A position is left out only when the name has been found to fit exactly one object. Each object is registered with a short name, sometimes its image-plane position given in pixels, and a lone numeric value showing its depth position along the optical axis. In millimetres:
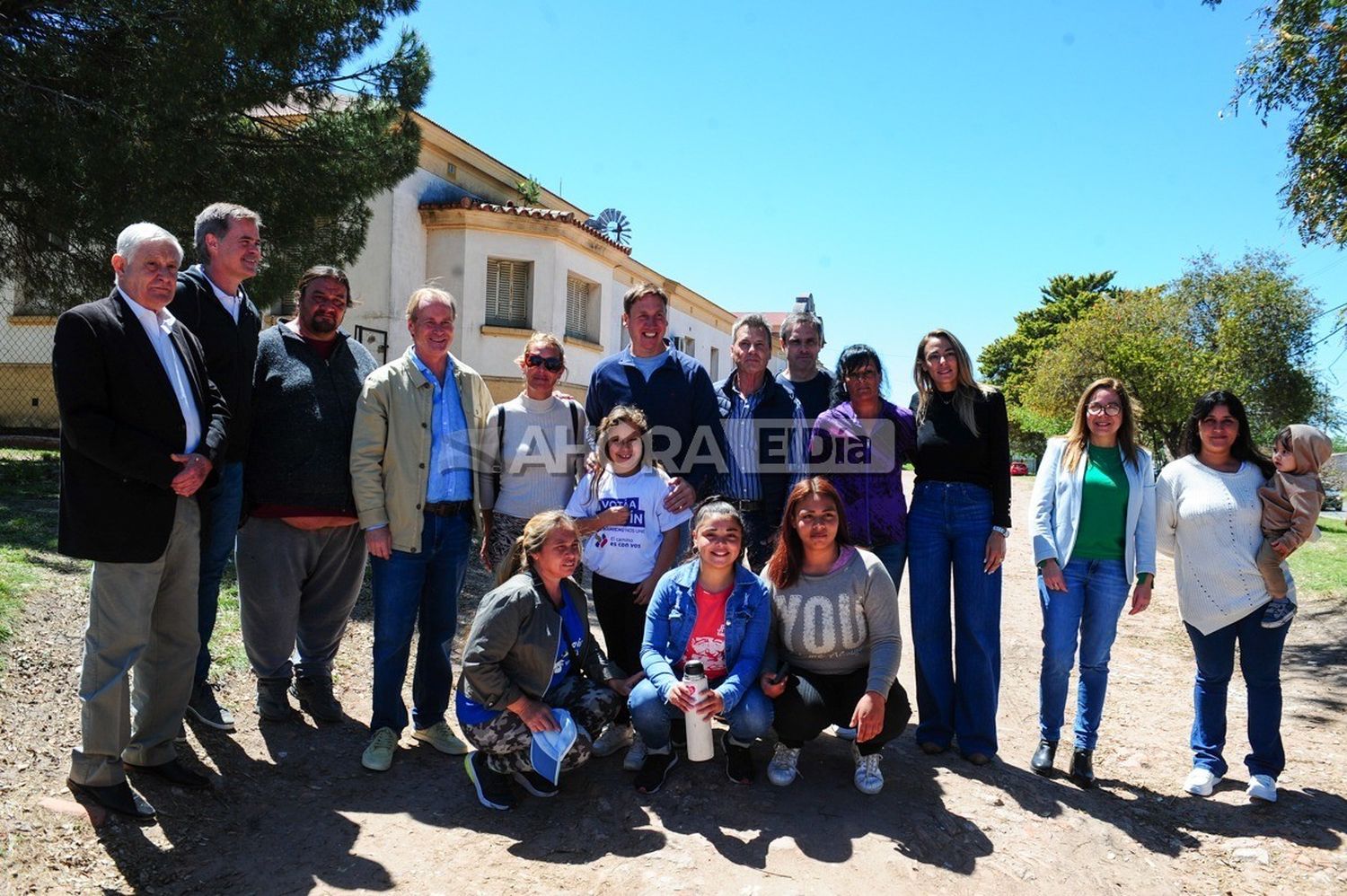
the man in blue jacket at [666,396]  4422
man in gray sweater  4020
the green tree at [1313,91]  6840
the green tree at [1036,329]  56781
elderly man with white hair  3057
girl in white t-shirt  4227
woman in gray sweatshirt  3779
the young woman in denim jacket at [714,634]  3725
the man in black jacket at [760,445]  4520
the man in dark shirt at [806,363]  4738
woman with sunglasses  4324
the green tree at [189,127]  7172
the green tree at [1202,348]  21734
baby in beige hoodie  3900
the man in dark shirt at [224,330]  3760
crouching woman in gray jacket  3562
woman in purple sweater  4309
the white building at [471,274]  15703
